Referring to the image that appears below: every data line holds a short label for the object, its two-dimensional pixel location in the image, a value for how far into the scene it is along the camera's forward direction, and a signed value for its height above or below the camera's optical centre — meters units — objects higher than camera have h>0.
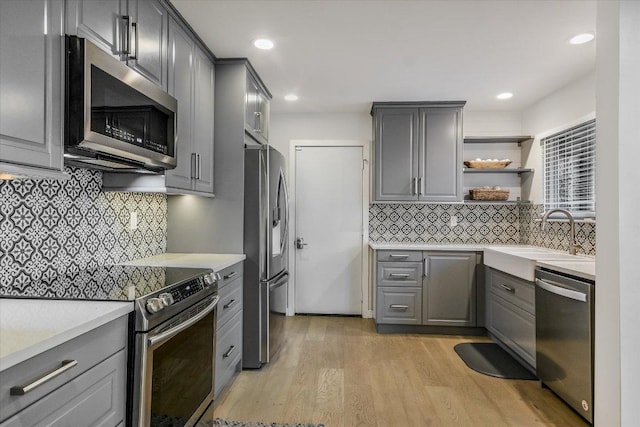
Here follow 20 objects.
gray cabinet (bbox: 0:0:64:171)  1.18 +0.43
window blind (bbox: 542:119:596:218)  3.20 +0.42
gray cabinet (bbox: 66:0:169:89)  1.54 +0.86
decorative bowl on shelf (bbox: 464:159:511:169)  4.14 +0.56
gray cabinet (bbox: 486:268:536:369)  2.87 -0.82
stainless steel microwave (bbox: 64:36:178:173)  1.45 +0.43
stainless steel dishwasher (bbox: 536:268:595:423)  2.13 -0.75
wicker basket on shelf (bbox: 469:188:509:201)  4.12 +0.23
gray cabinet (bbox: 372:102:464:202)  4.12 +0.75
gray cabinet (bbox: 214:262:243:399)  2.49 -0.79
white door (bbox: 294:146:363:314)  4.52 -0.19
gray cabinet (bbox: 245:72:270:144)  3.14 +0.93
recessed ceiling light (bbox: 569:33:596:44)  2.54 +1.20
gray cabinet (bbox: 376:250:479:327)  3.85 -0.75
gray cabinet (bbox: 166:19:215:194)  2.37 +0.72
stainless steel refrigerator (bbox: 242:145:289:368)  2.94 -0.35
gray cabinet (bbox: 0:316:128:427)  0.97 -0.51
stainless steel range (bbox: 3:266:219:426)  1.48 -0.52
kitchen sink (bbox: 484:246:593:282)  2.82 -0.33
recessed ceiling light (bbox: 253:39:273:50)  2.71 +1.22
